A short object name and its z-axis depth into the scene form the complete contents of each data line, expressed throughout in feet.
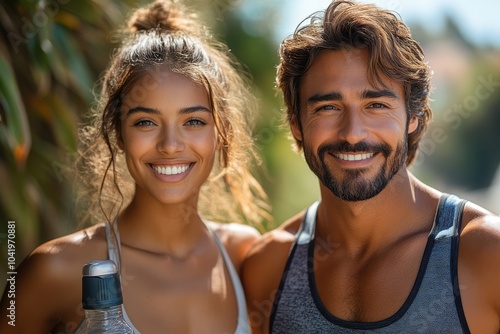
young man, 7.10
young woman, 7.32
